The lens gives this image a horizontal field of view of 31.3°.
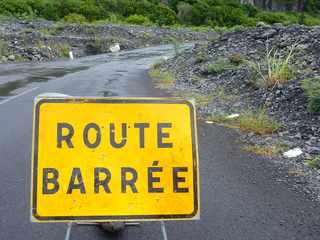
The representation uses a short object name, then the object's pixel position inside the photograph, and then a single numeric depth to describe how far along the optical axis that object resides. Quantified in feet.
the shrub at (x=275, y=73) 38.37
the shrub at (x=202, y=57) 63.54
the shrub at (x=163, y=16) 191.67
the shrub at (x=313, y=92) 30.07
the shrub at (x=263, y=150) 24.76
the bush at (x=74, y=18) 157.08
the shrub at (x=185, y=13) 206.69
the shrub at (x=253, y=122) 28.84
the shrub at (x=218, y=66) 53.31
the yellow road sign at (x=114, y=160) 12.48
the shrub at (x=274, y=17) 218.38
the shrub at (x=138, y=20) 178.29
